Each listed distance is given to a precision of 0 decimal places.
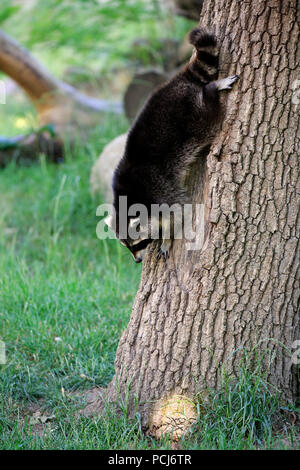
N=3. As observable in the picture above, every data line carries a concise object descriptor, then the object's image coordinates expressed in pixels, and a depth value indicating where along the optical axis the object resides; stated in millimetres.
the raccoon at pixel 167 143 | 5941
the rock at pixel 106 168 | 10953
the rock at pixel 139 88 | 14023
